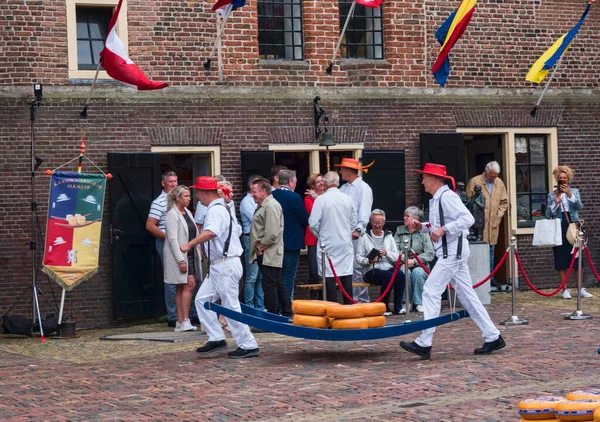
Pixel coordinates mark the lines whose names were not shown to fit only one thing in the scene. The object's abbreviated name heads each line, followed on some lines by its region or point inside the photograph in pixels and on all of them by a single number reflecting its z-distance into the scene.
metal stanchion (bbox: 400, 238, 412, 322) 15.07
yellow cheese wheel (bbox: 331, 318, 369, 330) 12.59
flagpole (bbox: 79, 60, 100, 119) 16.83
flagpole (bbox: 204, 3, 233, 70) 17.31
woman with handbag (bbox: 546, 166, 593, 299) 18.98
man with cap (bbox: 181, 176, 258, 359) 12.84
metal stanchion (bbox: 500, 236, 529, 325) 15.40
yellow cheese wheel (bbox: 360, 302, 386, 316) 12.75
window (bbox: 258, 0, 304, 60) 19.00
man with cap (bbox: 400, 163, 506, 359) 12.43
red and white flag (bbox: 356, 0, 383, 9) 17.65
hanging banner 16.12
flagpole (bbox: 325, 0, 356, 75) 18.14
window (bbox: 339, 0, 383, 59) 19.67
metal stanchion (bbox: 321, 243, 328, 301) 14.95
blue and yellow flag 19.53
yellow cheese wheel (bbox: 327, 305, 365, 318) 12.61
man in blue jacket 16.27
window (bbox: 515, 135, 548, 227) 20.91
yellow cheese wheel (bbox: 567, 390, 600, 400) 7.53
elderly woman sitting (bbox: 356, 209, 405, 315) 17.05
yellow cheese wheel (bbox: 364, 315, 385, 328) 12.73
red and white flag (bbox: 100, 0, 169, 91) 16.03
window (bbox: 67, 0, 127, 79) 17.39
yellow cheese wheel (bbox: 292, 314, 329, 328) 12.66
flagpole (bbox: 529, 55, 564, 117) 20.45
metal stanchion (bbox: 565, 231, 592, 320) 15.77
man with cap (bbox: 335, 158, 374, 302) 16.36
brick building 17.17
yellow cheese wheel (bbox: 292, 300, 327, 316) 12.68
